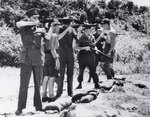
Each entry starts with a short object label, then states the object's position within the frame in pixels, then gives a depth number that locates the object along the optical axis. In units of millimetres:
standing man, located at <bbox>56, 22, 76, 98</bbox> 10262
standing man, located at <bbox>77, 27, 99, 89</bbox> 11672
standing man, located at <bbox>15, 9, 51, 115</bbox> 8445
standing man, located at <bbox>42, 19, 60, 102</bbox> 10016
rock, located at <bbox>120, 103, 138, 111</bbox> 9072
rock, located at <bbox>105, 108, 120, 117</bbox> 8133
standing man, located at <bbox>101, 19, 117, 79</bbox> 13336
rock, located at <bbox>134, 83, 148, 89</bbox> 13089
